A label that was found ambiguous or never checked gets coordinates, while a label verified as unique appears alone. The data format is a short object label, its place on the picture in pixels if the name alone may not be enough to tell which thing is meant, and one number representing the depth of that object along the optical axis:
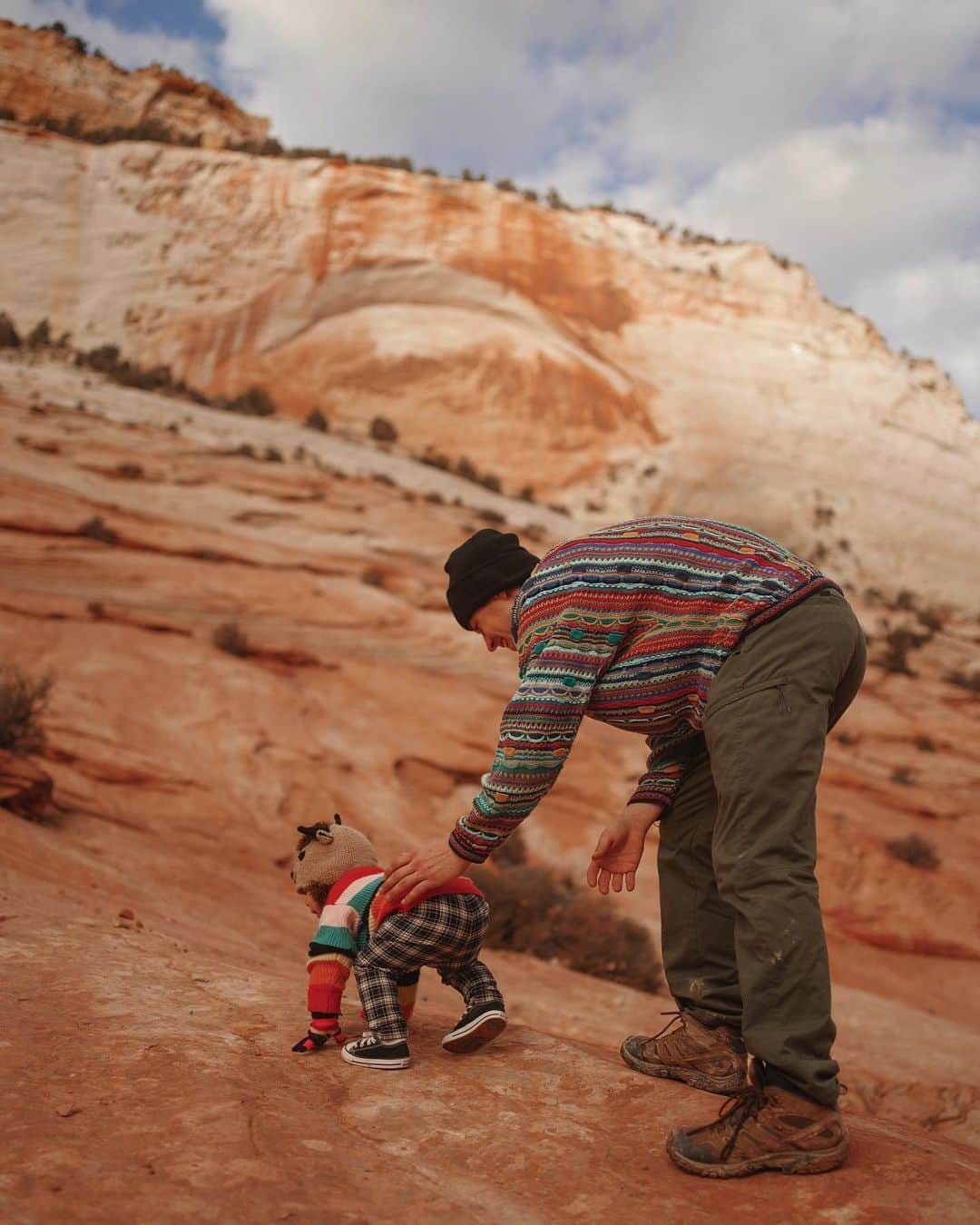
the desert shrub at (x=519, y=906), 6.47
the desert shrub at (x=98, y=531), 12.34
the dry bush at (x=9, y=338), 22.55
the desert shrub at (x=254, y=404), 24.58
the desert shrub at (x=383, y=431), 26.61
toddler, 2.49
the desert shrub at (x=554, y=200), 35.78
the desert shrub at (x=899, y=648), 18.48
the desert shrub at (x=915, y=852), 10.12
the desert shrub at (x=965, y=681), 18.66
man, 2.01
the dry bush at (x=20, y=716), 6.73
